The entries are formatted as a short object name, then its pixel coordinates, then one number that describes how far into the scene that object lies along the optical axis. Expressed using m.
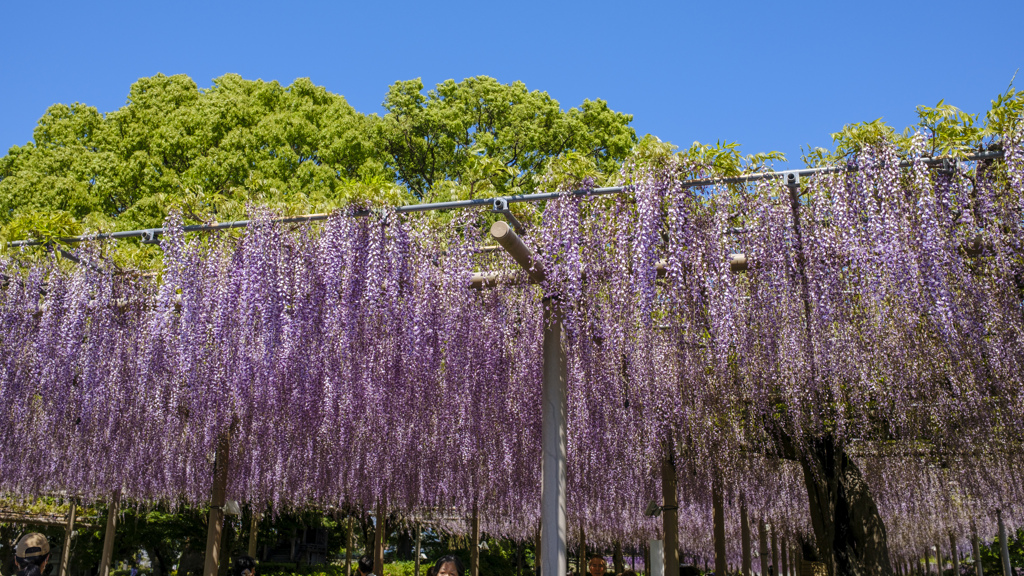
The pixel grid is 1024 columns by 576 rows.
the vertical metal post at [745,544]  13.38
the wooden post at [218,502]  7.46
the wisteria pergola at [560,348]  5.22
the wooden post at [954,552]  23.11
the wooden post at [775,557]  21.02
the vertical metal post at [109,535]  11.42
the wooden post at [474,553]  12.92
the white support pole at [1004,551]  17.92
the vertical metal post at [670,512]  8.10
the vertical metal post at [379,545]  11.38
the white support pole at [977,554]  21.60
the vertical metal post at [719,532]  11.11
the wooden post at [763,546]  17.11
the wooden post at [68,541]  12.63
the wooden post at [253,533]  12.97
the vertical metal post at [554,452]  4.86
